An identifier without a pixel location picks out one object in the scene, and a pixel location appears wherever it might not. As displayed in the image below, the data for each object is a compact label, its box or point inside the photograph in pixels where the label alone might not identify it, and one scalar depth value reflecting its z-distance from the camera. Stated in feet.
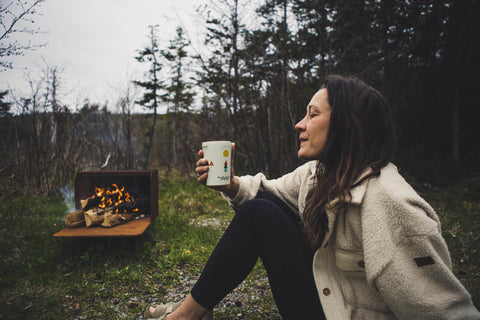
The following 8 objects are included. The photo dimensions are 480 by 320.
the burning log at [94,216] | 8.23
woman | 2.63
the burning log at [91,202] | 8.83
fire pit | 7.82
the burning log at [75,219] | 8.22
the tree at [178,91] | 46.24
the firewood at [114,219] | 8.26
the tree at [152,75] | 33.06
